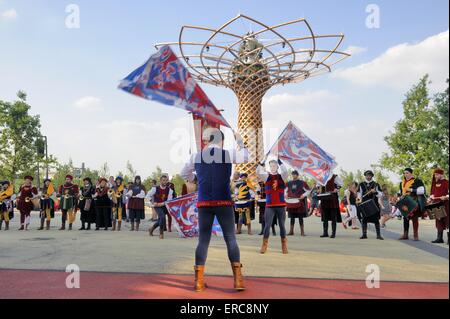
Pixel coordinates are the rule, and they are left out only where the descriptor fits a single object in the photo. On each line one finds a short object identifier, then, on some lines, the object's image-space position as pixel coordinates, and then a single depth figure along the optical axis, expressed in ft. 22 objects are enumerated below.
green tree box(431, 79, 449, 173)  99.23
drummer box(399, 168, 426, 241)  35.76
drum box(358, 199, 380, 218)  38.01
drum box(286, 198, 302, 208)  42.60
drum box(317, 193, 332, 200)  40.81
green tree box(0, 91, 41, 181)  122.62
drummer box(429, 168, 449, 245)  34.14
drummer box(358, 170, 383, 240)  38.29
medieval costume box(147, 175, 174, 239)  39.70
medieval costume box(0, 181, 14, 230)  50.49
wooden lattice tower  99.96
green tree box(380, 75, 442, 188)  102.68
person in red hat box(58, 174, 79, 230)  49.61
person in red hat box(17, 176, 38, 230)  49.96
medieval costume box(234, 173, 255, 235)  44.73
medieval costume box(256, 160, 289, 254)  27.63
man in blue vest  17.07
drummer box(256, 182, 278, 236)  44.86
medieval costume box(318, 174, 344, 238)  40.60
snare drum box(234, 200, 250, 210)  44.62
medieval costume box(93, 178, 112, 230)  50.11
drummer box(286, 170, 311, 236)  42.78
